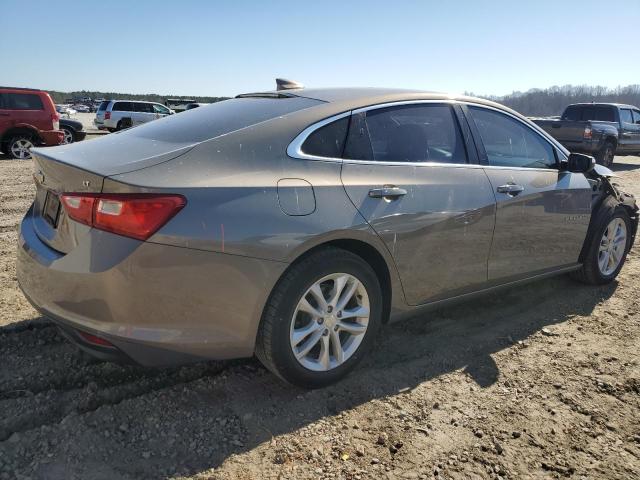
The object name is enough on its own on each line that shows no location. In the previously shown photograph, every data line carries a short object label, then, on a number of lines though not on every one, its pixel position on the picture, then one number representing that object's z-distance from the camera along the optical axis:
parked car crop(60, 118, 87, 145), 15.83
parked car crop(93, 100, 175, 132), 24.05
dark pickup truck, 13.94
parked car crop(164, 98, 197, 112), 44.55
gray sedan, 2.29
